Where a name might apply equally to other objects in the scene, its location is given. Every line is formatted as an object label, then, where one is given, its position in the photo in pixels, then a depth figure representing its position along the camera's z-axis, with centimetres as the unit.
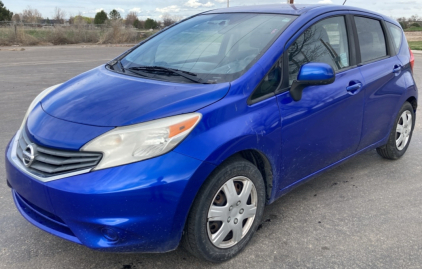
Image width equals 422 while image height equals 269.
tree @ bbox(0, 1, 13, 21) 4906
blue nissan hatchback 223
